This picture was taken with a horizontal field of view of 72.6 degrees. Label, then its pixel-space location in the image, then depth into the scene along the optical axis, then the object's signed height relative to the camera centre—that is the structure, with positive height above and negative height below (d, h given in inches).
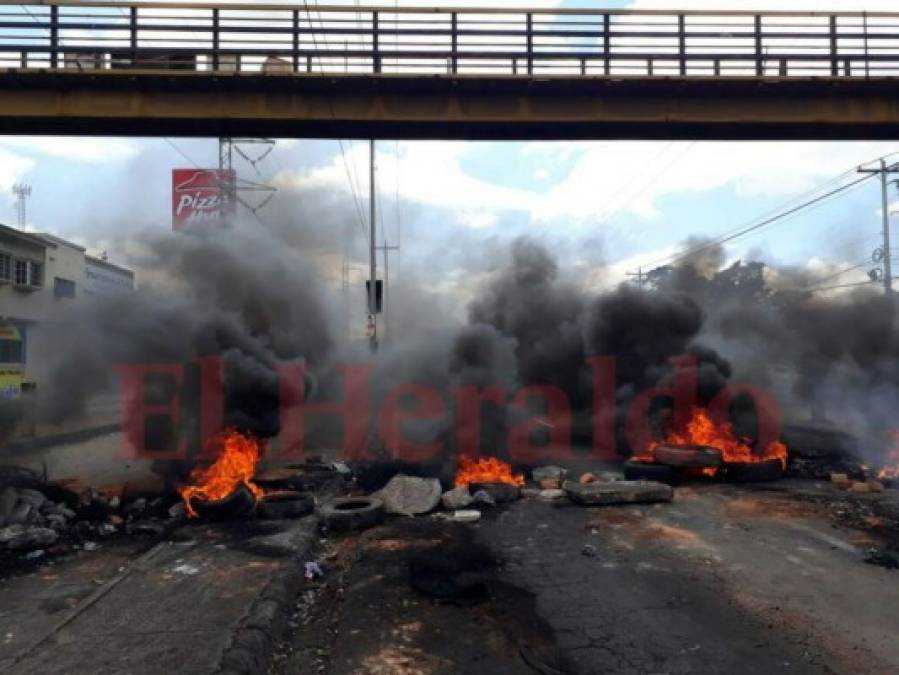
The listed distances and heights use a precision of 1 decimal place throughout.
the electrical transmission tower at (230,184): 1274.6 +365.7
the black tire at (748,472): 544.4 -104.7
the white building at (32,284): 772.0 +116.6
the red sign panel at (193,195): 1499.8 +393.9
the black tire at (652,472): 523.5 -101.7
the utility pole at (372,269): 928.9 +159.7
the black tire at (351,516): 391.9 -104.3
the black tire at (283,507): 411.5 -103.4
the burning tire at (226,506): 404.8 -101.1
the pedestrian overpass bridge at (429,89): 402.3 +180.3
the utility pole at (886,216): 986.1 +254.0
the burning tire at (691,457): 528.4 -89.5
